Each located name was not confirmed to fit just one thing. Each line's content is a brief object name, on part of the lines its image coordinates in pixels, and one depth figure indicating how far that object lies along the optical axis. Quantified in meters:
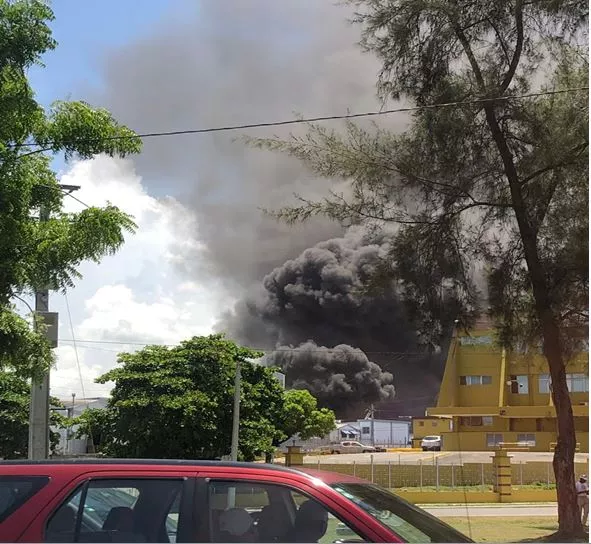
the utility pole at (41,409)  15.13
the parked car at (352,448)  72.69
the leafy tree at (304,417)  57.19
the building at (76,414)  60.94
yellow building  50.94
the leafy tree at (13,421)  37.91
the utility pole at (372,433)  89.62
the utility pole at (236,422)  28.25
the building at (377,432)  96.75
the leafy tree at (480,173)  13.41
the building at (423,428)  72.03
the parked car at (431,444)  65.69
